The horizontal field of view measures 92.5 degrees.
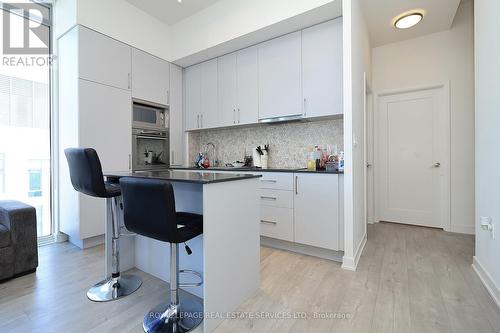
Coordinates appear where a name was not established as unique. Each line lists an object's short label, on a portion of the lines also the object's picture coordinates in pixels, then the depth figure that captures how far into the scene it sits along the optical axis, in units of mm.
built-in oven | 3316
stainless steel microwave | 3332
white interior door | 3451
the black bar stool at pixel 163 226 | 1179
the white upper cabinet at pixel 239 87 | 3229
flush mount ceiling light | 2943
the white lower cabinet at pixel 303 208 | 2357
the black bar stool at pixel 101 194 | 1590
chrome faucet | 4033
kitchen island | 1389
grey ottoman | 1963
